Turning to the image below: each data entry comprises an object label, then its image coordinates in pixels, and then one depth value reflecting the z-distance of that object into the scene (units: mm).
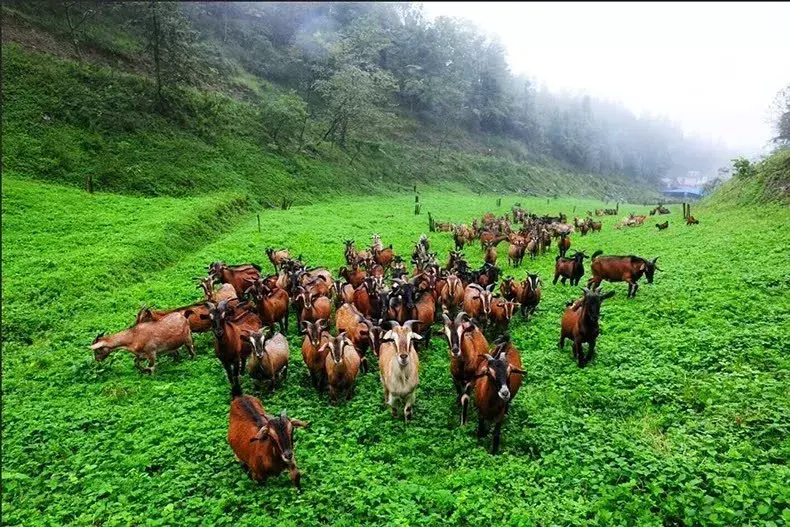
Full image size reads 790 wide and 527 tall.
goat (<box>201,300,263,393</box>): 9805
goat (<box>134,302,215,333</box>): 11727
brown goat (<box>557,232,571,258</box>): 21425
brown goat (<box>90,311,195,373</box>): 10922
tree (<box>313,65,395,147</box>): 47844
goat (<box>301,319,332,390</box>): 9820
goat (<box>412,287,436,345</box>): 12062
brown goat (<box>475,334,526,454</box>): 7566
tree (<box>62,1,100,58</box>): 37241
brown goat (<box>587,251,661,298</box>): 14734
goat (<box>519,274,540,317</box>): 13500
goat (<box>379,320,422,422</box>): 8586
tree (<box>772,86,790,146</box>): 52781
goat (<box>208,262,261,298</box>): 15617
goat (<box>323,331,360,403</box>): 9164
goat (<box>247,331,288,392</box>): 9727
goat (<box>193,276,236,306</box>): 13938
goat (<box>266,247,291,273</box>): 19016
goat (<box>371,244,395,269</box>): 19334
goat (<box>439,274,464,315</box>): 13633
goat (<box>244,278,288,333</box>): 12617
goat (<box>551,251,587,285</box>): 16661
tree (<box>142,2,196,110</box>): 33719
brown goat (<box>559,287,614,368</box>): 10133
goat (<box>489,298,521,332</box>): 12383
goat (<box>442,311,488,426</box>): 8984
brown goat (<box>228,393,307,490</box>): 7020
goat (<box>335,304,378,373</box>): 10820
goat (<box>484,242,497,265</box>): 20286
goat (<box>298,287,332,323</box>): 12594
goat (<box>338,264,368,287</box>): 16122
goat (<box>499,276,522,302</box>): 13891
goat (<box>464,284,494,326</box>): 12336
